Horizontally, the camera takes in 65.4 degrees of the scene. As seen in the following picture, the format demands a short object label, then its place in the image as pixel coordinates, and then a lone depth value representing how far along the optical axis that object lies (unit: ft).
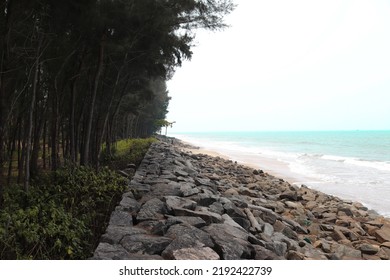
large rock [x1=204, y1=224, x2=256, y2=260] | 12.08
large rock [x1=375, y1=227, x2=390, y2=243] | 22.34
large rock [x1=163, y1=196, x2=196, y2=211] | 17.02
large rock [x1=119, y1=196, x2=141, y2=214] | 16.10
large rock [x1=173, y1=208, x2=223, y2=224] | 16.02
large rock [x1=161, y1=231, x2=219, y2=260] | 11.14
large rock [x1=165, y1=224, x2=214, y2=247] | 12.55
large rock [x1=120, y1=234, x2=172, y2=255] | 11.50
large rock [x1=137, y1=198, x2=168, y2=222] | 15.01
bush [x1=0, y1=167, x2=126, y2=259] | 11.51
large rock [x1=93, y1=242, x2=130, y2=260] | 10.52
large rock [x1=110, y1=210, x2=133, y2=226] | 13.93
